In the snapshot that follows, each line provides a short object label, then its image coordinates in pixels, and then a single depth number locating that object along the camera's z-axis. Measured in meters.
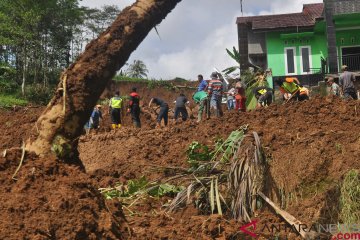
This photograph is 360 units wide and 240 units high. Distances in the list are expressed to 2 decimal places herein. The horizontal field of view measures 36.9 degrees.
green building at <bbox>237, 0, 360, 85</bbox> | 29.53
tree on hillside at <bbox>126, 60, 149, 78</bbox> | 53.84
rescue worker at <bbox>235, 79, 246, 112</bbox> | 15.27
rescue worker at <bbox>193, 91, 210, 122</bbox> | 14.95
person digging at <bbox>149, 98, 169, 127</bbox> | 16.78
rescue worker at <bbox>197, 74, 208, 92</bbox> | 15.39
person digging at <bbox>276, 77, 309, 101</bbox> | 14.37
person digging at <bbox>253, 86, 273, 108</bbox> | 15.27
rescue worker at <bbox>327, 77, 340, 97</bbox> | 15.80
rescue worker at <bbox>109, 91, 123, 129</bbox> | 17.03
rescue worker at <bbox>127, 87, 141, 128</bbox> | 16.59
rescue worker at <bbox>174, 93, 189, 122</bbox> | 16.50
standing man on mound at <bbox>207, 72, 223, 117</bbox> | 14.38
